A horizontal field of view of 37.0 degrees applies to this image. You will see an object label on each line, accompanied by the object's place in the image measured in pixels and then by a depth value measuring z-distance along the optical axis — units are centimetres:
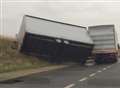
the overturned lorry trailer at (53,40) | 1438
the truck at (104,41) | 1624
